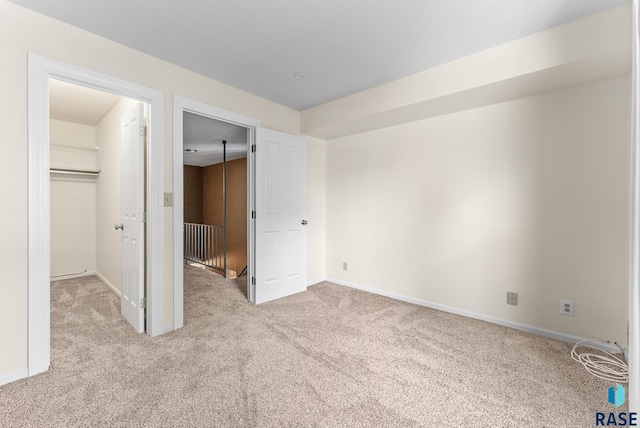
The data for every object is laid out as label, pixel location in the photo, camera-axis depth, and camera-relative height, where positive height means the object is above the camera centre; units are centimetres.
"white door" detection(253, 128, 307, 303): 333 -3
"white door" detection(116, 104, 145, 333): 254 -5
